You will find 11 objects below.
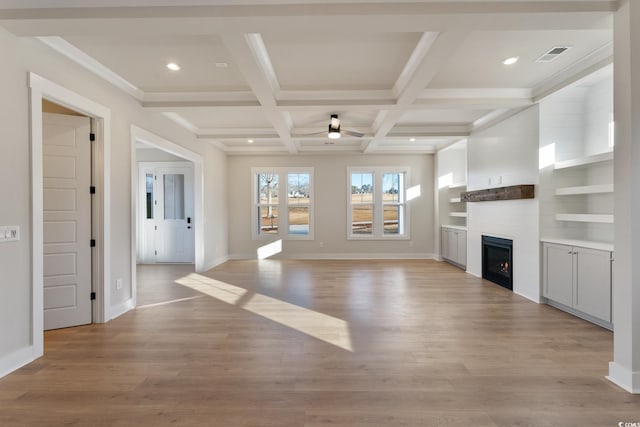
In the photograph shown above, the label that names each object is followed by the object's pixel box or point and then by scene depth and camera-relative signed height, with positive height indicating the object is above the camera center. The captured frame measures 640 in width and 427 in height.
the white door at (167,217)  7.92 -0.15
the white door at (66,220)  3.49 -0.09
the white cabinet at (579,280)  3.42 -0.80
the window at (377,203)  8.66 +0.19
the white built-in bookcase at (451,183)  8.00 +0.66
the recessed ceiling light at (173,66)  3.57 +1.57
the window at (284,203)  8.73 +0.20
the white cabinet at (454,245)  6.95 -0.78
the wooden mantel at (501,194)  4.53 +0.25
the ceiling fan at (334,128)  5.20 +1.28
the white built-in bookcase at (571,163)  4.12 +0.60
